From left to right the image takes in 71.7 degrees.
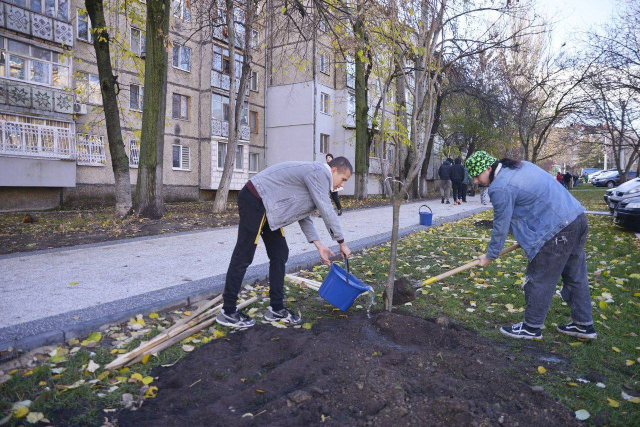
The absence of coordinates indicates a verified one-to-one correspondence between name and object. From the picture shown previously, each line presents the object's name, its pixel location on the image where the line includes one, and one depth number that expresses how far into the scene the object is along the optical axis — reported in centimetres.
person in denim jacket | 374
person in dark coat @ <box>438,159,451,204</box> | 1938
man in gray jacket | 385
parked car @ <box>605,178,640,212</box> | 1134
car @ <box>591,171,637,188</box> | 4118
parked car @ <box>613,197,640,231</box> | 1025
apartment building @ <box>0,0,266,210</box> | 1694
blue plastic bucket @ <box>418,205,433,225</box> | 1159
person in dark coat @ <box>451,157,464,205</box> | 1856
